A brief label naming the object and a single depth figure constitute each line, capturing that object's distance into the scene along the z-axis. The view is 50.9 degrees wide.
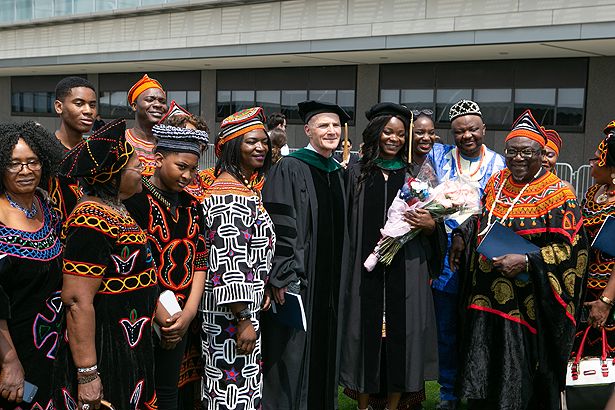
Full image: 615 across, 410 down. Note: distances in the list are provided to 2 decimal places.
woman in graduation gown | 4.63
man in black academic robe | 4.30
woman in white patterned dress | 3.76
